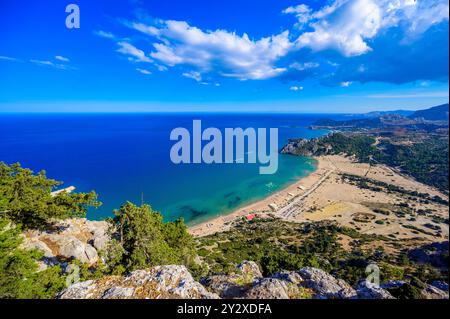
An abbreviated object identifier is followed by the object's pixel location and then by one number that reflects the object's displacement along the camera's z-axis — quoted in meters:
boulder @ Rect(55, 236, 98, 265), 14.39
